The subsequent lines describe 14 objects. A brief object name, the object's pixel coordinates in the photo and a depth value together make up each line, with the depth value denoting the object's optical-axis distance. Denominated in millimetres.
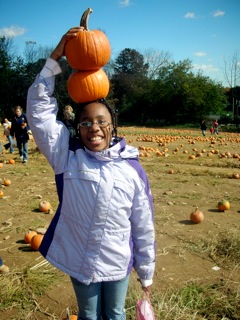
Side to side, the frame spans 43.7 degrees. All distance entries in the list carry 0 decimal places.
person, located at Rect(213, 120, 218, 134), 28211
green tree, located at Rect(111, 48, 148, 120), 54562
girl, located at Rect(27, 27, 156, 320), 2016
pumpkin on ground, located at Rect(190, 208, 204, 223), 5004
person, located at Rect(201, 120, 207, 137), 24125
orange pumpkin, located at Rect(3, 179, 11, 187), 7416
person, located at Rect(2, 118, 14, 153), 12704
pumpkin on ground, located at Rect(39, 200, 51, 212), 5566
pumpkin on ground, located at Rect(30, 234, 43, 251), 4004
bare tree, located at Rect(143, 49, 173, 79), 65062
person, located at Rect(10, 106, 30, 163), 10656
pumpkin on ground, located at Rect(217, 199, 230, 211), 5586
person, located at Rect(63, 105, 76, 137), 8939
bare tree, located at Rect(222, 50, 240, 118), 50312
